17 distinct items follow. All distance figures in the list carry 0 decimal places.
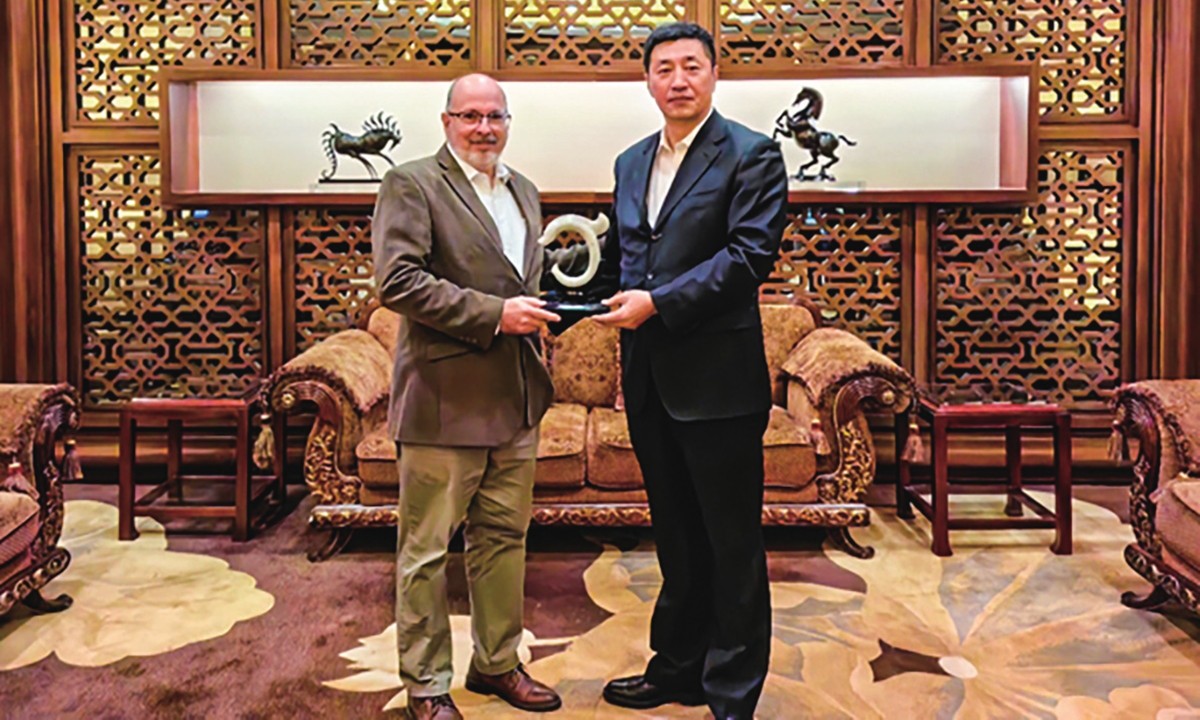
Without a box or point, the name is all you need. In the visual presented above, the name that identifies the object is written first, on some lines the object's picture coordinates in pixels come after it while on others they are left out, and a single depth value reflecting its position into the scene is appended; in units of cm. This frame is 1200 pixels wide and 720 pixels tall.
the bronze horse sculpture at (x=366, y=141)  406
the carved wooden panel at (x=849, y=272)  425
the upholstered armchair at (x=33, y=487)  255
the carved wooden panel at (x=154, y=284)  432
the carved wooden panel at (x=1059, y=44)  422
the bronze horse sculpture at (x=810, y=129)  406
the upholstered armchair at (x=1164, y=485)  252
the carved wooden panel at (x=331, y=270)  430
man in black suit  190
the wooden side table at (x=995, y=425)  330
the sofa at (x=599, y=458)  327
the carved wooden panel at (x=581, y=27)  422
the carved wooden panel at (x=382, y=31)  425
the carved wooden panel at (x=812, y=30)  421
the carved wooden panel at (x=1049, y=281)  427
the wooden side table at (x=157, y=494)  343
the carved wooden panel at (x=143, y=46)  426
